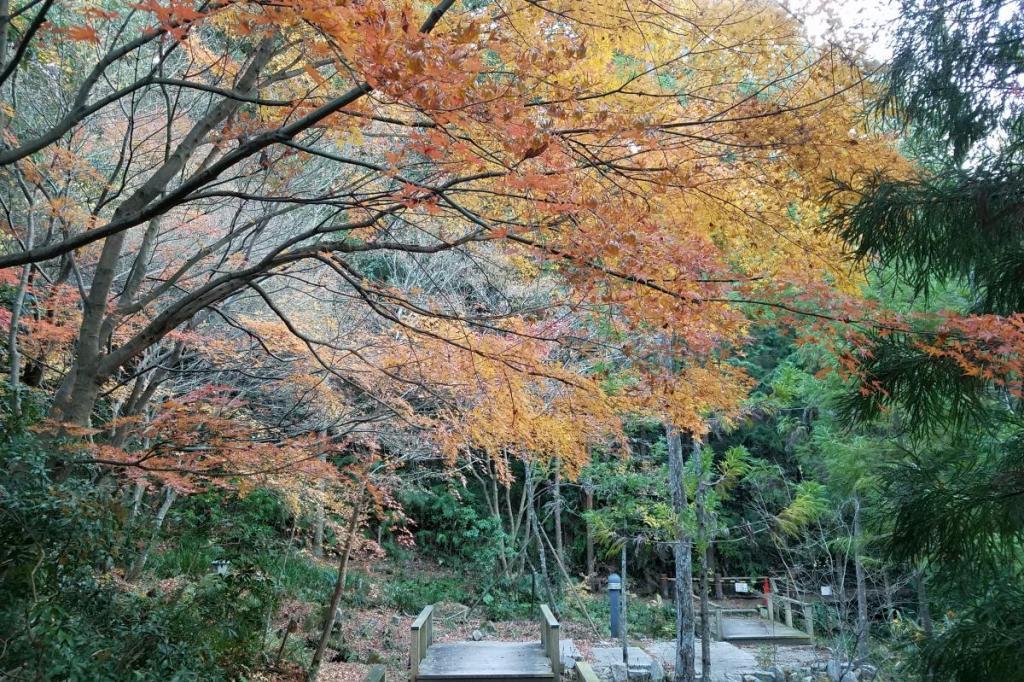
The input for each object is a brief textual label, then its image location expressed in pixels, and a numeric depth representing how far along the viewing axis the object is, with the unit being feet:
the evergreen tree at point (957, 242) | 13.03
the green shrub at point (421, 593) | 42.75
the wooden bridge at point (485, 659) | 21.75
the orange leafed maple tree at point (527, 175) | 8.92
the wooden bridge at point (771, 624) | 39.81
